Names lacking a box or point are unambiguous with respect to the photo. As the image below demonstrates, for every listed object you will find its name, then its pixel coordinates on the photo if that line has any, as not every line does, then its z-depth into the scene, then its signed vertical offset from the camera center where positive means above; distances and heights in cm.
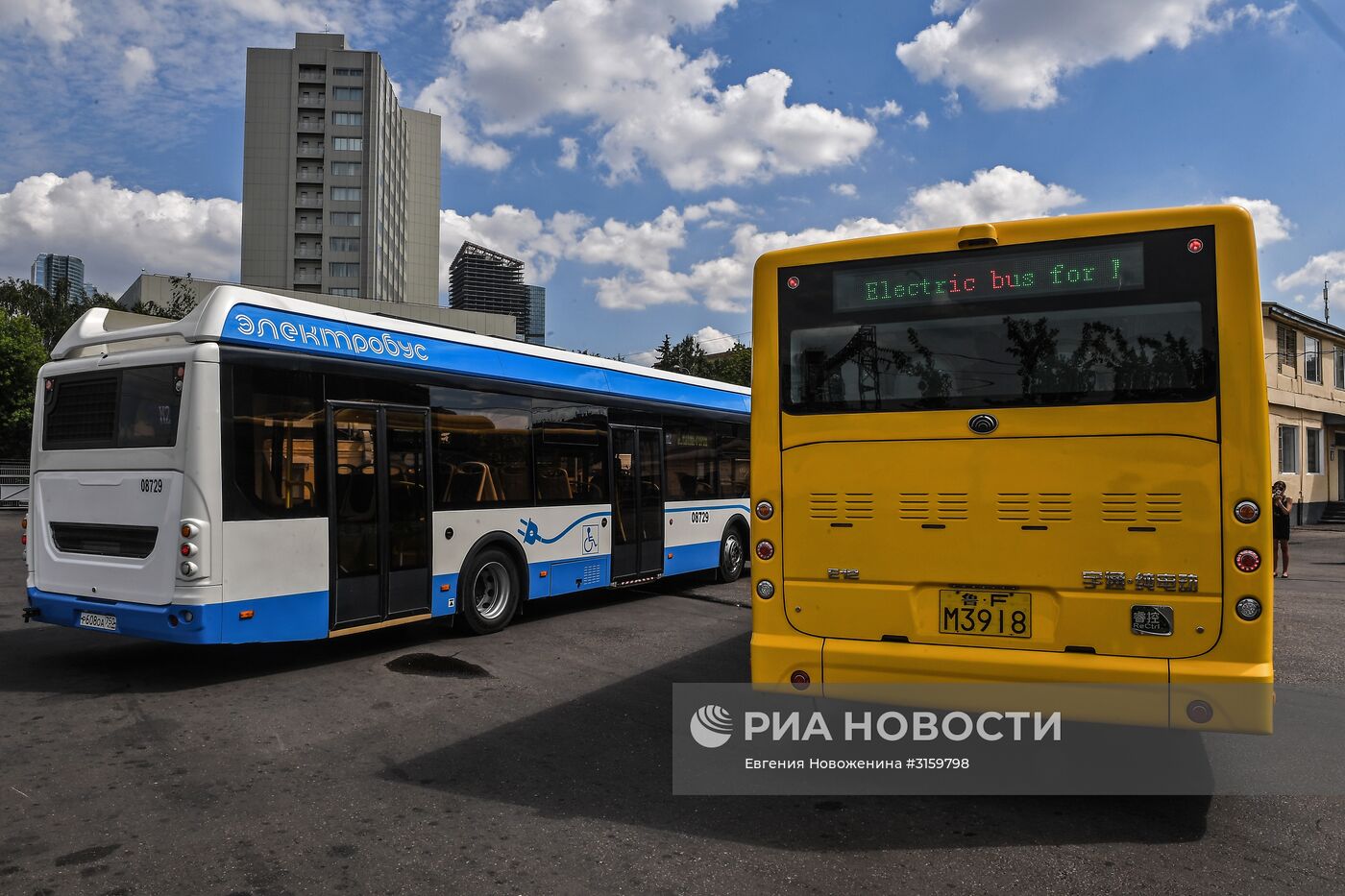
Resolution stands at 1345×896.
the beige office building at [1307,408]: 3272 +254
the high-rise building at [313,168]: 8150 +2730
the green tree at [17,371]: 3959 +477
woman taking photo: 1562 -58
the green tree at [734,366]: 4903 +620
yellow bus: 453 +9
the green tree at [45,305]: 5028 +971
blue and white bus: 725 +4
